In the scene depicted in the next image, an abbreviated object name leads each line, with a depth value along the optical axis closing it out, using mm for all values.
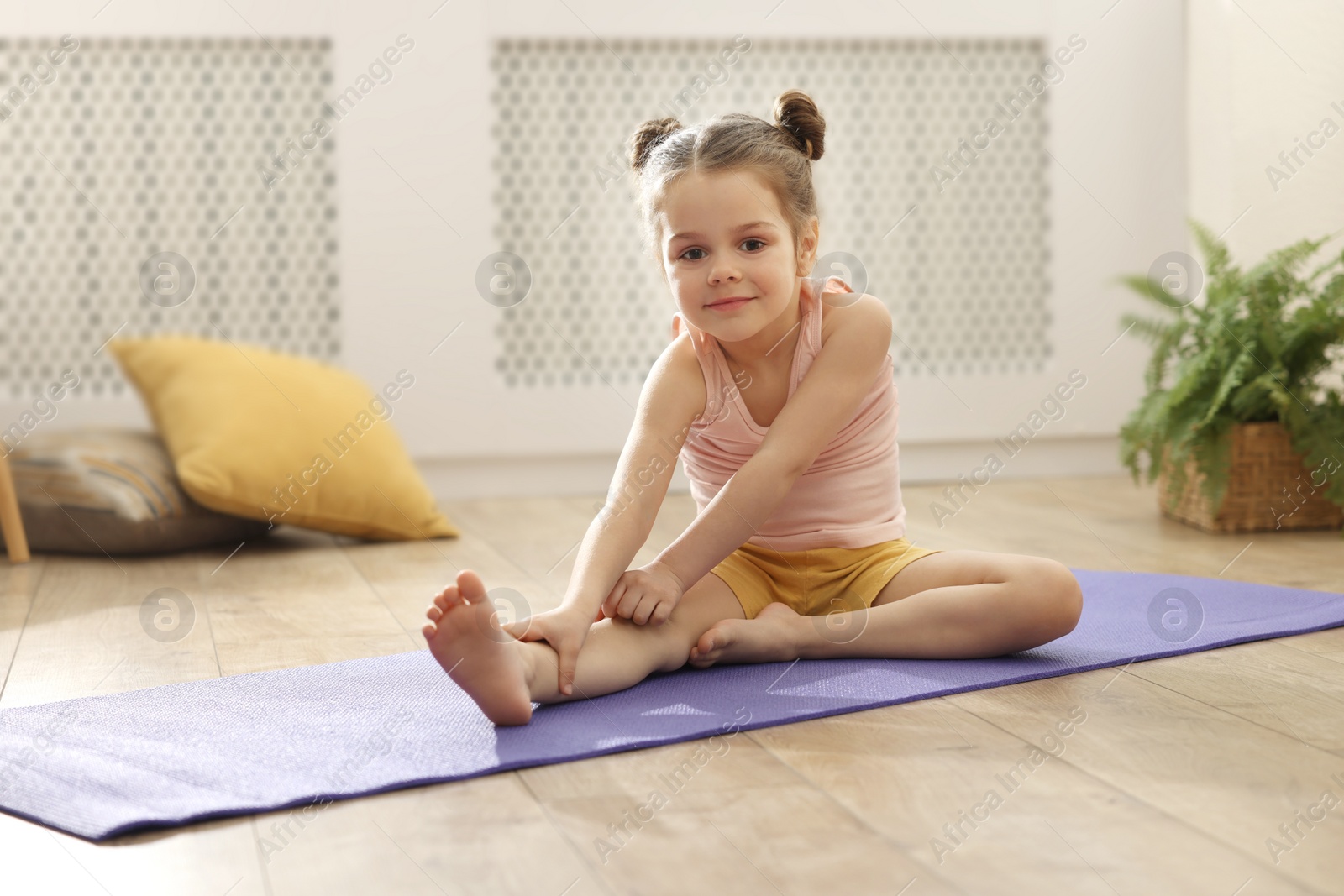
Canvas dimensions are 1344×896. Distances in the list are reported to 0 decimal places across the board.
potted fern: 1934
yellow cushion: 1949
